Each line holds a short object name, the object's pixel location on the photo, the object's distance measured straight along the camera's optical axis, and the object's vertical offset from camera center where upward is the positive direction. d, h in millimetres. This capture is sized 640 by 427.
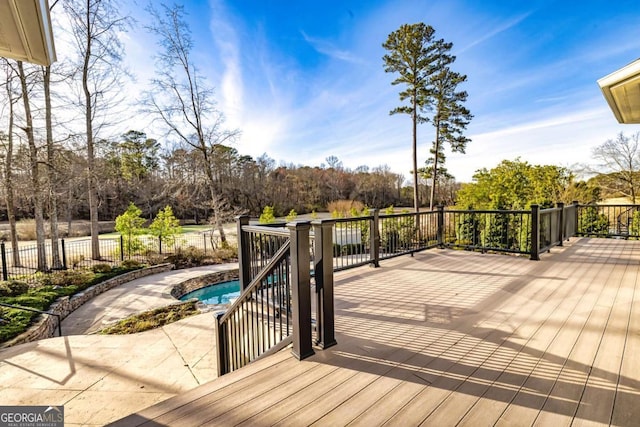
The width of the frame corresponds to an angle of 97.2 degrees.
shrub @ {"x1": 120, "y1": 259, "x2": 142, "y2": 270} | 10368 -2020
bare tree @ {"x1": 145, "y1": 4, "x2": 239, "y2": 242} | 12924 +5398
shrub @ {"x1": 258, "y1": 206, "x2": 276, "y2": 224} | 14867 -509
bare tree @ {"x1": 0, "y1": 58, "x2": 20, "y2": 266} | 8602 +2199
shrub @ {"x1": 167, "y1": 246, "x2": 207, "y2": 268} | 11938 -2136
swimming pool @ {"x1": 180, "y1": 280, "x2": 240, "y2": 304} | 9506 -3014
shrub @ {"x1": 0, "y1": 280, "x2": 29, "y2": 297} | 6770 -1846
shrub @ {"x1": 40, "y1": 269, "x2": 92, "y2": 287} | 8086 -1980
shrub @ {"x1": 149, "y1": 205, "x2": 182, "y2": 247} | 12492 -826
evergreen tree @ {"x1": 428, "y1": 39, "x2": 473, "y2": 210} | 15289 +5690
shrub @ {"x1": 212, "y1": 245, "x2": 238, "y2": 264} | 12703 -2186
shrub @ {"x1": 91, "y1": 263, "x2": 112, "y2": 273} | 9523 -1957
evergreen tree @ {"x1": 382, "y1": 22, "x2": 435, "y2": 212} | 14578 +7465
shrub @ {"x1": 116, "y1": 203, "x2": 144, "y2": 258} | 11497 -796
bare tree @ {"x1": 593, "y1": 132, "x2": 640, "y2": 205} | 15047 +1884
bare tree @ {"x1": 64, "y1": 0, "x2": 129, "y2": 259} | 10430 +5816
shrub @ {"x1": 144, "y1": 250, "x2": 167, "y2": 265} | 11527 -2030
